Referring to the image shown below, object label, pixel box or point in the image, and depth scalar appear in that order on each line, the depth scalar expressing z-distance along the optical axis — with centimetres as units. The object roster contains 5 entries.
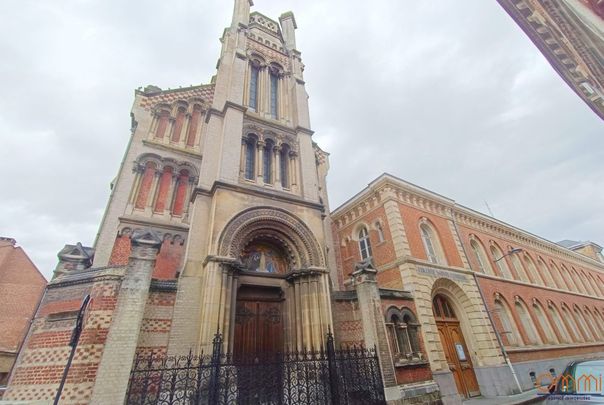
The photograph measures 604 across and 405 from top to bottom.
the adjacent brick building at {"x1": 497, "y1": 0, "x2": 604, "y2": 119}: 772
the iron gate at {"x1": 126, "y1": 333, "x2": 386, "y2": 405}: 599
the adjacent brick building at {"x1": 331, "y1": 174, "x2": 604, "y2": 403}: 1250
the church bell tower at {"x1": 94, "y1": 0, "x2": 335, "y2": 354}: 852
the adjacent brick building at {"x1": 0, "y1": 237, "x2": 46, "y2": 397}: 1672
